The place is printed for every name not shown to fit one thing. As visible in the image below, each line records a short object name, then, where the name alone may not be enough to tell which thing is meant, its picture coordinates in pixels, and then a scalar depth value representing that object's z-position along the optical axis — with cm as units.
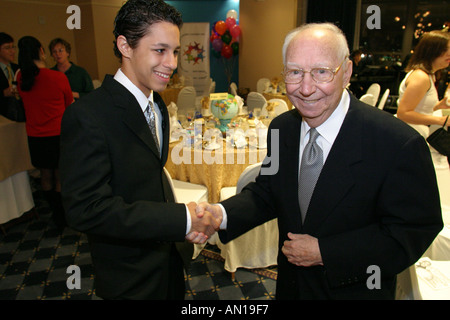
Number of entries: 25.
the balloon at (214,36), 960
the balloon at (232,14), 929
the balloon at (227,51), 961
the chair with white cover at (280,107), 491
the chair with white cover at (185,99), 623
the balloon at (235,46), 962
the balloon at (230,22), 923
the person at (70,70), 396
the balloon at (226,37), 947
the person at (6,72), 358
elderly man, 109
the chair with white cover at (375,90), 614
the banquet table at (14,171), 344
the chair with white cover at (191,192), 286
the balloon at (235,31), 930
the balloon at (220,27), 927
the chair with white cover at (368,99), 555
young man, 116
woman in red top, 296
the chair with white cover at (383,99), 593
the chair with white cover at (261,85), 774
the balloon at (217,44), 962
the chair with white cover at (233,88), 671
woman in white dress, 264
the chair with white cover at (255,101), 559
